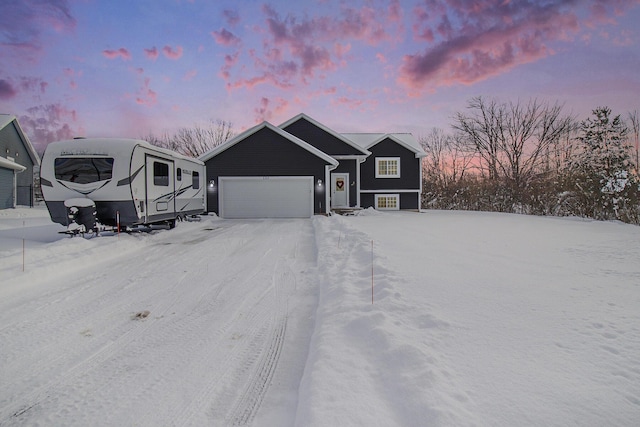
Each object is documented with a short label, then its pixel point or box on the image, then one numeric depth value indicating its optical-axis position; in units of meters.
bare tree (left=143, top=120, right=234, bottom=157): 46.97
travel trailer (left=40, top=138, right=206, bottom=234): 9.25
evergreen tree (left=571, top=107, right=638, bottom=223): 14.17
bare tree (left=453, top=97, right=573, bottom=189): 30.61
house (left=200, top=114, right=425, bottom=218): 18.67
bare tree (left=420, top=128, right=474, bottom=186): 37.22
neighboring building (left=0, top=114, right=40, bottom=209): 22.33
